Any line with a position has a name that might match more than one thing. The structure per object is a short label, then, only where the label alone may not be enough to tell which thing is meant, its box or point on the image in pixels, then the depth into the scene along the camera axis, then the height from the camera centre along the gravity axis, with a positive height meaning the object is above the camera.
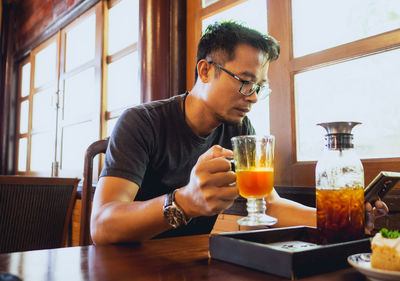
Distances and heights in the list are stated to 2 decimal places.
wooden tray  0.61 -0.15
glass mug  0.82 +0.01
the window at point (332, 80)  1.46 +0.42
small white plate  0.54 -0.15
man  1.22 +0.18
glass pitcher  0.77 -0.04
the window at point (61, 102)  3.75 +0.83
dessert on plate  0.58 -0.13
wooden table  0.63 -0.18
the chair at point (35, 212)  2.13 -0.24
